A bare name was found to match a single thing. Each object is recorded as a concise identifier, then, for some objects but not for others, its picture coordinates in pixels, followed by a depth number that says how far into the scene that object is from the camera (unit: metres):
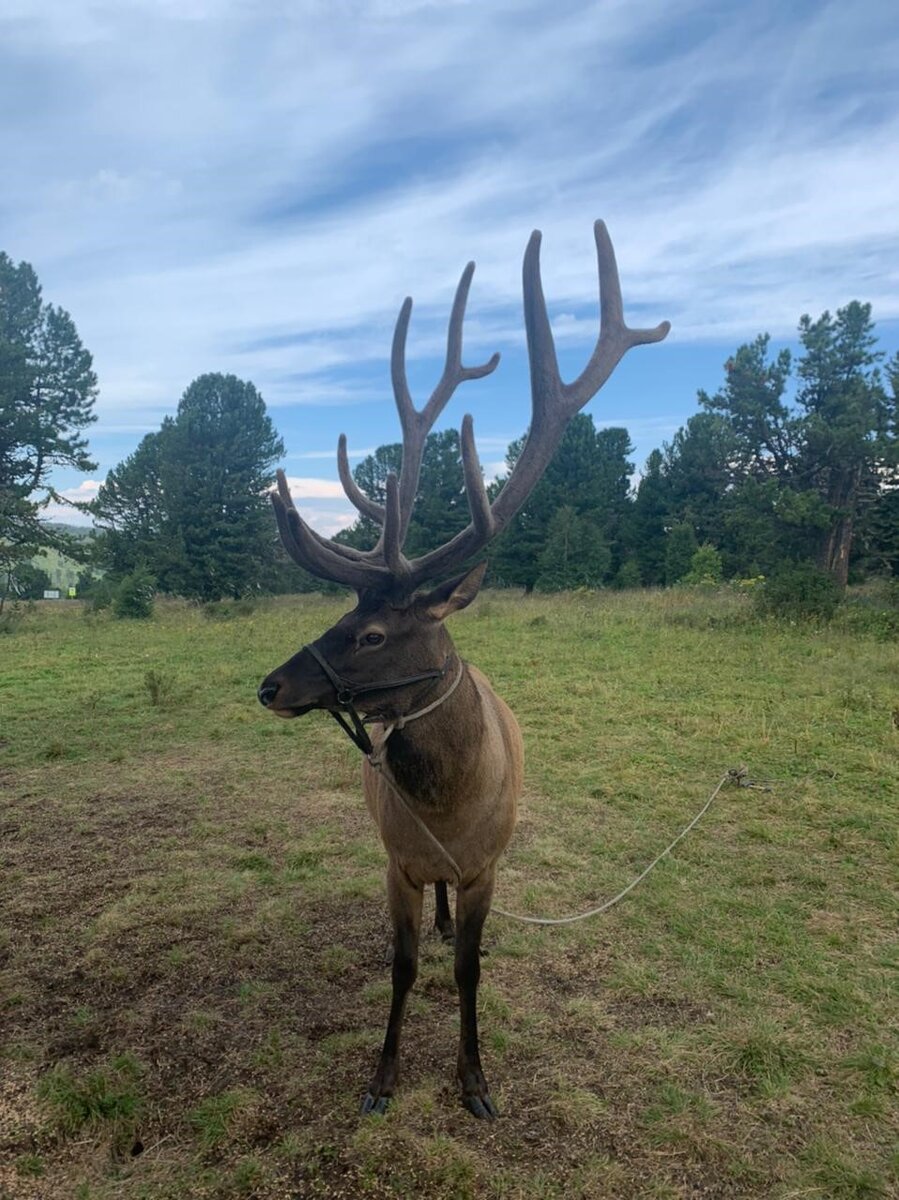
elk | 2.80
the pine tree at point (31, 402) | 22.03
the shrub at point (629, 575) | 36.56
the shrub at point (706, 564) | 30.96
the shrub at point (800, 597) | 16.12
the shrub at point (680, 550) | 37.78
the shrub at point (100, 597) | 24.05
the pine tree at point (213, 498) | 32.34
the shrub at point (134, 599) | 21.64
